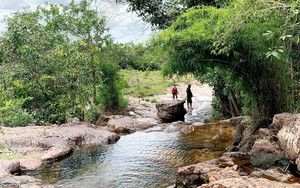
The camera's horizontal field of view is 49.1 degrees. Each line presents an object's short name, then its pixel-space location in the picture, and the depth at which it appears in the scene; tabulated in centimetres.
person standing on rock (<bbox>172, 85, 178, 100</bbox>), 2426
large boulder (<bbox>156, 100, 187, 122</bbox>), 1817
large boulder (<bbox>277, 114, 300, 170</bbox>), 628
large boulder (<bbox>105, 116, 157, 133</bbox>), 1428
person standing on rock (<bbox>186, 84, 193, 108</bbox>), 2184
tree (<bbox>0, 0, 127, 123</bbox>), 1368
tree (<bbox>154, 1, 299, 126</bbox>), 758
